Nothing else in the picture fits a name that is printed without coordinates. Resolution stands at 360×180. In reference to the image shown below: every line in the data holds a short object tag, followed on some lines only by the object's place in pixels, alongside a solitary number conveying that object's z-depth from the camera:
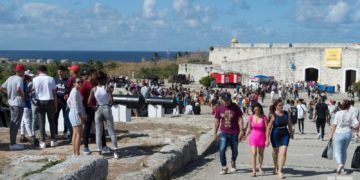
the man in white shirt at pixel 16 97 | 9.09
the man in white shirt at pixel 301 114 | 18.19
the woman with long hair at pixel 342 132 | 9.33
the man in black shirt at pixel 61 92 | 10.31
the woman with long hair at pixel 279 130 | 8.69
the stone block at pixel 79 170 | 5.55
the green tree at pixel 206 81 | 47.16
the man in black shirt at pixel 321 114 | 15.62
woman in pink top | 8.73
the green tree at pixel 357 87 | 40.22
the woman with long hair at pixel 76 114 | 8.32
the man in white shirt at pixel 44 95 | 9.25
